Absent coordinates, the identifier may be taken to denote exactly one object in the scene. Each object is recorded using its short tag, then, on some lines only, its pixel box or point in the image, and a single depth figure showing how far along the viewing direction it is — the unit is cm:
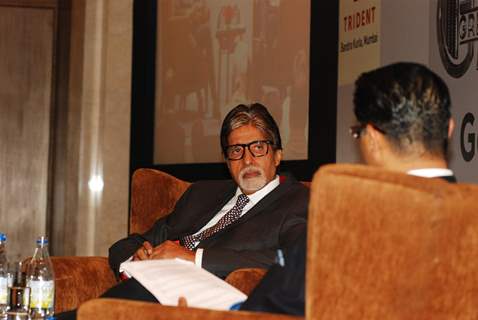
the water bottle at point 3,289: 513
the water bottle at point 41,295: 479
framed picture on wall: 720
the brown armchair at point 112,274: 442
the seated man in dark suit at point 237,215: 511
